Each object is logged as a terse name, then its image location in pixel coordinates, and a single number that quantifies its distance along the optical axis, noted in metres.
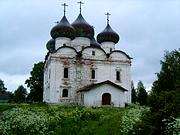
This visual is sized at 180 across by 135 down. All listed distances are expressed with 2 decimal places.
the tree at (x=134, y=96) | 33.74
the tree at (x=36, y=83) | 32.97
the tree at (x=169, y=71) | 22.80
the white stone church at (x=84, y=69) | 23.33
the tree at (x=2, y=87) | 52.83
